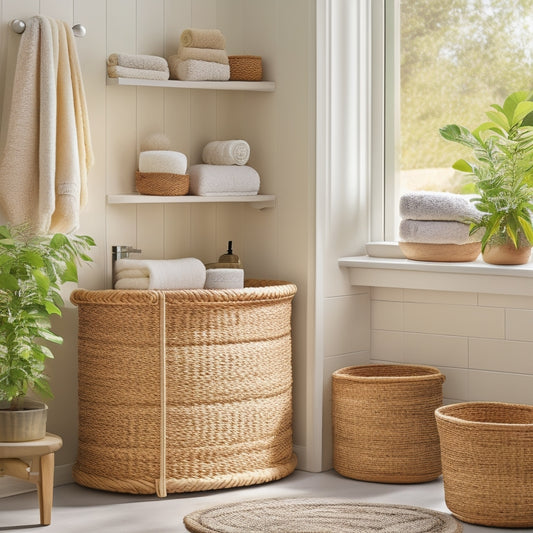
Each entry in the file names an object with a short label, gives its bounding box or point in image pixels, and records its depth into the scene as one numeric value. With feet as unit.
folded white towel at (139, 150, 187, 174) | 16.44
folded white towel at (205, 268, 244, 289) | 16.46
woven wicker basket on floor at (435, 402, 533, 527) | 14.09
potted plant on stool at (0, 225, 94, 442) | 14.14
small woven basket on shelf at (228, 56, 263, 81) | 17.49
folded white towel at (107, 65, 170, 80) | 16.00
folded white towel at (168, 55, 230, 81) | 16.71
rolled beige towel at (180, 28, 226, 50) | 16.73
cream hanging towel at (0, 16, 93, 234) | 14.84
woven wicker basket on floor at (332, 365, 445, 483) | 16.46
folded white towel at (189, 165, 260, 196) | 16.94
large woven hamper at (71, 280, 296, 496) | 15.52
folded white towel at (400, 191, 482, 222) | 16.55
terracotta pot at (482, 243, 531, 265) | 16.01
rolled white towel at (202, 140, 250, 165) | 17.31
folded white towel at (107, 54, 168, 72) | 16.01
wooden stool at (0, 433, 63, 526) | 14.12
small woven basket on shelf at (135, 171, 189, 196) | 16.45
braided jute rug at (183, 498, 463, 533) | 13.90
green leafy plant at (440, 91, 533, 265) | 15.96
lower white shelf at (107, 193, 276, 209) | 16.30
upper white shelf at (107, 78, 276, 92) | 16.09
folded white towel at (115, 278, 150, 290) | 15.85
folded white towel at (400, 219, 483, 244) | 16.53
